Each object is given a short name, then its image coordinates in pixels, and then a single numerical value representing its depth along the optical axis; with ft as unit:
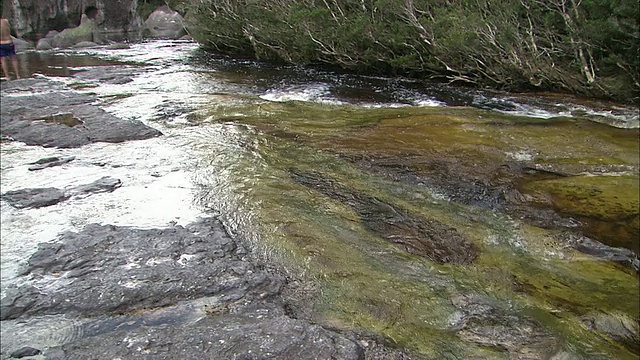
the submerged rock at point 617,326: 10.14
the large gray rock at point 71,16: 84.12
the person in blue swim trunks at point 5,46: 39.45
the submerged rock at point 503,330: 9.75
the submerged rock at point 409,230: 13.26
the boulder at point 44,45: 71.59
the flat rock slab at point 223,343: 9.20
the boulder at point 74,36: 75.92
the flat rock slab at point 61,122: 23.93
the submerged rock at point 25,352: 9.37
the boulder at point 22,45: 69.46
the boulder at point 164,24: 94.07
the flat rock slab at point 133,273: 11.08
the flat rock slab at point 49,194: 16.24
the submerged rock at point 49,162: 19.88
